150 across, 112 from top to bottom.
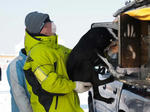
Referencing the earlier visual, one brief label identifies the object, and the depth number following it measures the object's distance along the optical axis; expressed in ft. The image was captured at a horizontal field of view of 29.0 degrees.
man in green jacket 8.41
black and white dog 10.03
